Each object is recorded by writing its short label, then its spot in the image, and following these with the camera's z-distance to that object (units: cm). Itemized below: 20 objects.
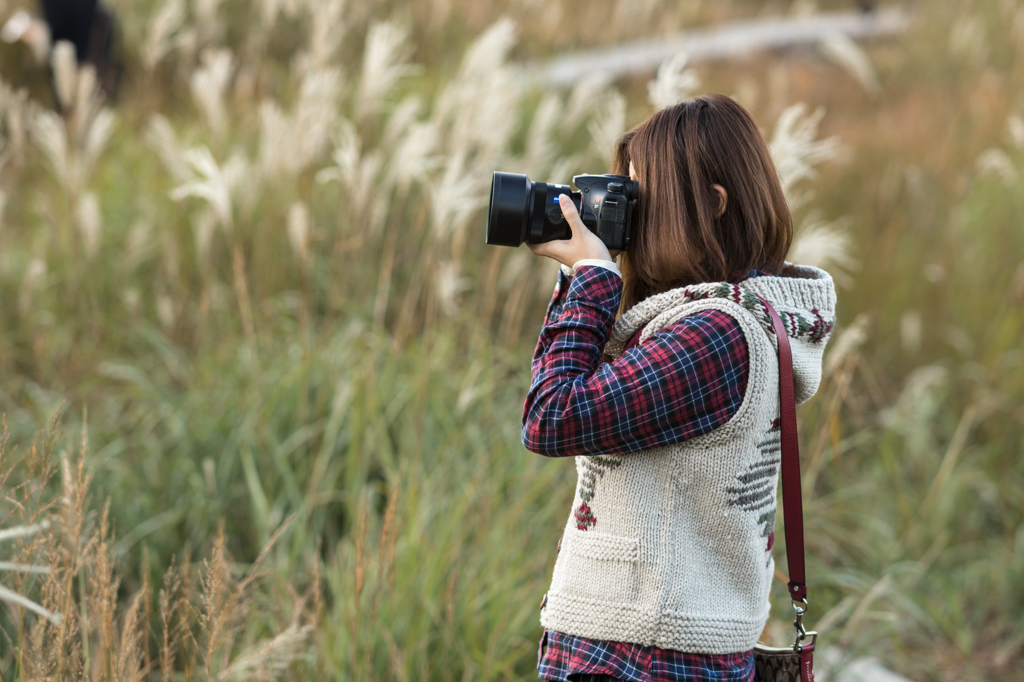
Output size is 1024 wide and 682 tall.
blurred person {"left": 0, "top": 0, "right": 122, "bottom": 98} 1016
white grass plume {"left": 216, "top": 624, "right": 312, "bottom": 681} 301
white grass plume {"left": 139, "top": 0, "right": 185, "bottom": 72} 706
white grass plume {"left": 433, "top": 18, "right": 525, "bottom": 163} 621
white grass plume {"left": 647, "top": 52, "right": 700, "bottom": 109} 441
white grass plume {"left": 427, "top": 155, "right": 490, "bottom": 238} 550
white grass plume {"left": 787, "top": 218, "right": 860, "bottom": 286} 537
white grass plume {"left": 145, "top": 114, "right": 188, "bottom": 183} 647
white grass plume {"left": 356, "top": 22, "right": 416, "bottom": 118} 615
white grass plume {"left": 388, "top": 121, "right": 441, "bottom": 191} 581
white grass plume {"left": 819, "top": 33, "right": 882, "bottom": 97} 953
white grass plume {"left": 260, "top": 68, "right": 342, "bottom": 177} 620
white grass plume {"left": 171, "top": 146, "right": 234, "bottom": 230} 553
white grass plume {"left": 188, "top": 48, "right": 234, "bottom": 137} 658
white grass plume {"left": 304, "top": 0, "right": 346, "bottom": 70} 639
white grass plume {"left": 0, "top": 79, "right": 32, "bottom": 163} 642
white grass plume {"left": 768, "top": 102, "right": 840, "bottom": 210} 471
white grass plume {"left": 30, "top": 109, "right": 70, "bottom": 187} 620
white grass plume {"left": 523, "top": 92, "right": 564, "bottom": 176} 653
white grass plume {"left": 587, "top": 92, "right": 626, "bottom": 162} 548
